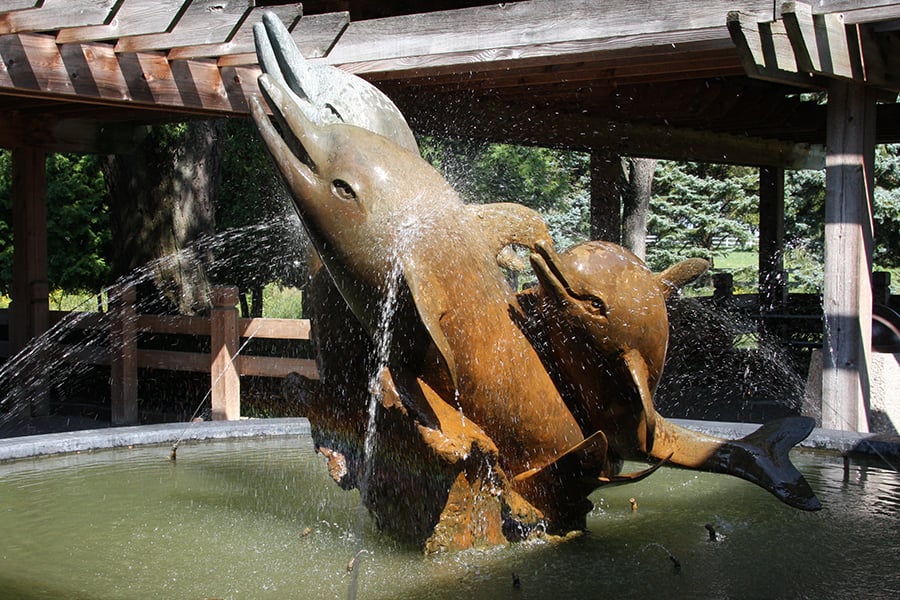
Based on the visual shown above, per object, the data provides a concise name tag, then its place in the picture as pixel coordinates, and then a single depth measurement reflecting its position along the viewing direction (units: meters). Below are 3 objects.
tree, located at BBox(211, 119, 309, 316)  17.78
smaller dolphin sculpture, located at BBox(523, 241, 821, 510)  4.26
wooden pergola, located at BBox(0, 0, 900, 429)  6.50
